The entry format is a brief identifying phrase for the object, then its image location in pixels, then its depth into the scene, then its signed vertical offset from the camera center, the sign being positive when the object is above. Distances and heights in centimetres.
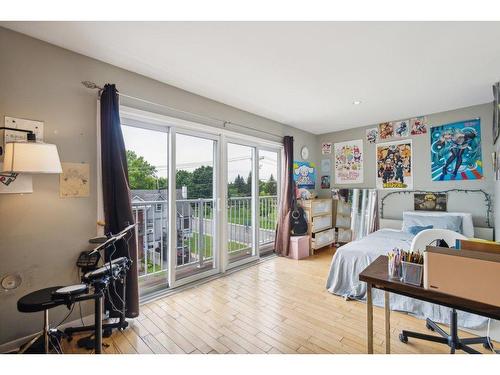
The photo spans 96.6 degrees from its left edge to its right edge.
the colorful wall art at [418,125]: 365 +107
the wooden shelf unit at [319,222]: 407 -59
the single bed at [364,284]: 202 -99
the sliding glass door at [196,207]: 288 -21
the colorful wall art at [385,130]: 400 +109
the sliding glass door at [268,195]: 400 -7
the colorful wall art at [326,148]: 483 +94
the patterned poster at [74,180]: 186 +11
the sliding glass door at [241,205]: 349 -22
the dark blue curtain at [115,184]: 200 +8
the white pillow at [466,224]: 307 -48
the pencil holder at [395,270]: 132 -48
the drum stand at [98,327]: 147 -106
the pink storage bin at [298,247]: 381 -97
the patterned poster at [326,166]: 484 +55
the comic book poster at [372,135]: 417 +105
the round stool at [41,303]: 137 -68
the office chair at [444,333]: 155 -106
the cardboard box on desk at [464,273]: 100 -41
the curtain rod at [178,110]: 196 +96
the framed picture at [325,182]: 486 +19
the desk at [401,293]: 103 -55
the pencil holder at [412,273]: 122 -46
